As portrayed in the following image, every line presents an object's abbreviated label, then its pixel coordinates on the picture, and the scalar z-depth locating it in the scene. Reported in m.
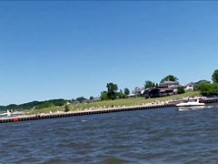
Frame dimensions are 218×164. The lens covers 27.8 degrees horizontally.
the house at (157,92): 194.12
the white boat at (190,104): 102.85
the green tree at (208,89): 174.62
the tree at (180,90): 190.50
